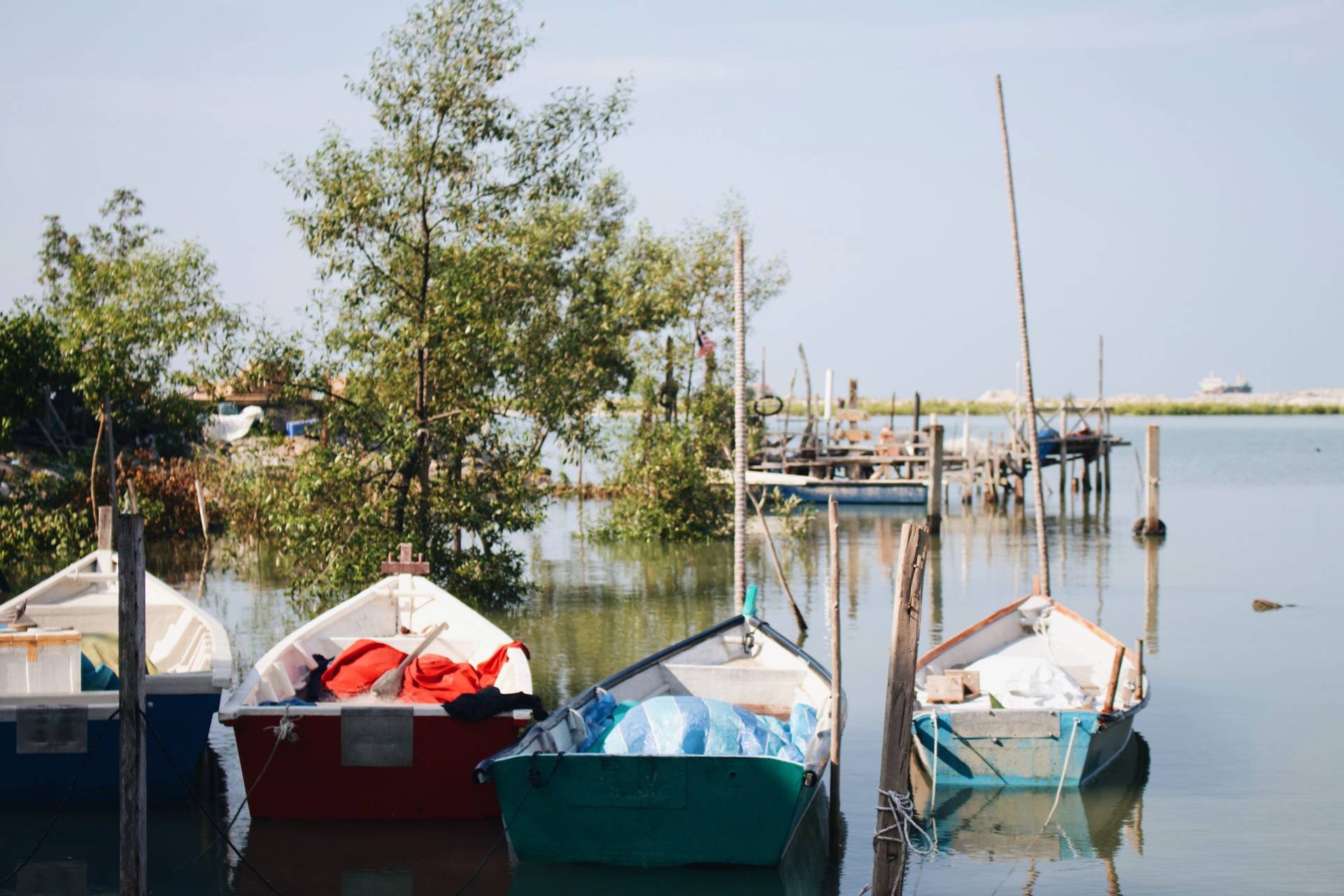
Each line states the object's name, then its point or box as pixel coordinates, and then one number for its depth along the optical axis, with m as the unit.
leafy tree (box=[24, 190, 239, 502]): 25.36
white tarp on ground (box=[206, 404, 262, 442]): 37.06
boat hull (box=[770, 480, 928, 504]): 36.47
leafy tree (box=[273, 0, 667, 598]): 17.39
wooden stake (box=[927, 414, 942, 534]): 30.92
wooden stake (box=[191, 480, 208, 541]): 23.73
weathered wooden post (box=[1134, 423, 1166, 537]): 28.50
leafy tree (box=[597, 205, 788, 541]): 26.42
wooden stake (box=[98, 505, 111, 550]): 14.26
